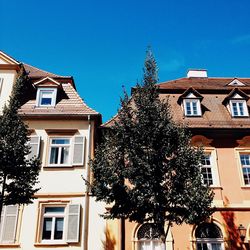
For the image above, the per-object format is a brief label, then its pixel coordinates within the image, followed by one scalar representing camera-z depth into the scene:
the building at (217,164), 14.02
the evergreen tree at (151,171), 10.43
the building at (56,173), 13.68
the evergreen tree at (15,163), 10.24
